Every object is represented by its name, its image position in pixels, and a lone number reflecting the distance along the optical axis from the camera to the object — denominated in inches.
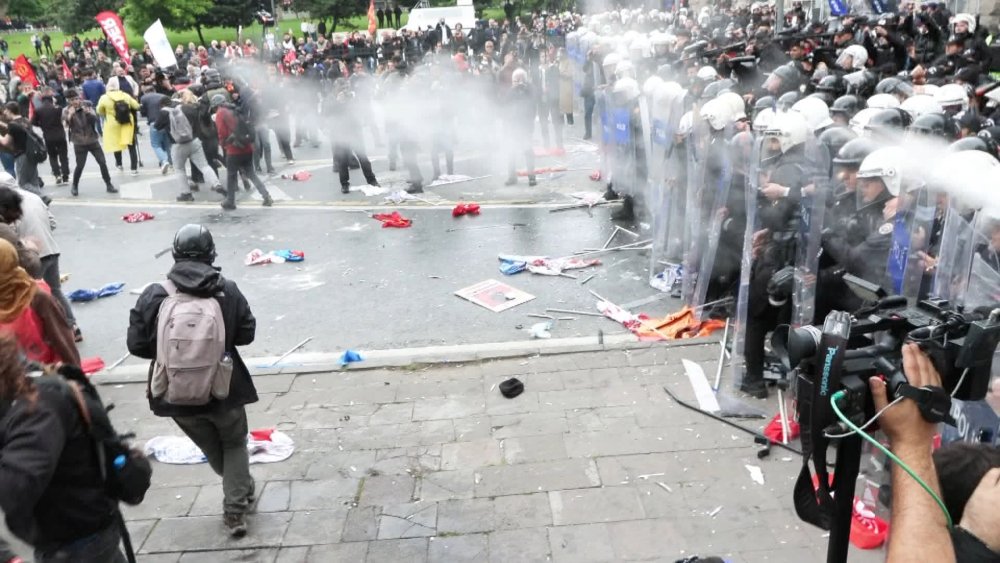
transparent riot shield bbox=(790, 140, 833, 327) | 197.3
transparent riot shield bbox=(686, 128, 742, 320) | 253.0
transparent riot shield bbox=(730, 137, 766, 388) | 220.1
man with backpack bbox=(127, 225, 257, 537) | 155.7
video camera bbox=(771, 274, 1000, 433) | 77.0
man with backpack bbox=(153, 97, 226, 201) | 471.2
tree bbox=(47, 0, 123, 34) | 1809.8
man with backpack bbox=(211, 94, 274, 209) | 450.9
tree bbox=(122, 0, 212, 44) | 1505.9
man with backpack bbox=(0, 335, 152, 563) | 99.7
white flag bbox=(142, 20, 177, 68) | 662.5
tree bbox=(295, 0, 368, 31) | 1760.6
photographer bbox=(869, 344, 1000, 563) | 73.5
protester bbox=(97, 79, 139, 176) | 546.4
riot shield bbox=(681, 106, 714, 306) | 272.5
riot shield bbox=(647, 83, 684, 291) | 300.8
